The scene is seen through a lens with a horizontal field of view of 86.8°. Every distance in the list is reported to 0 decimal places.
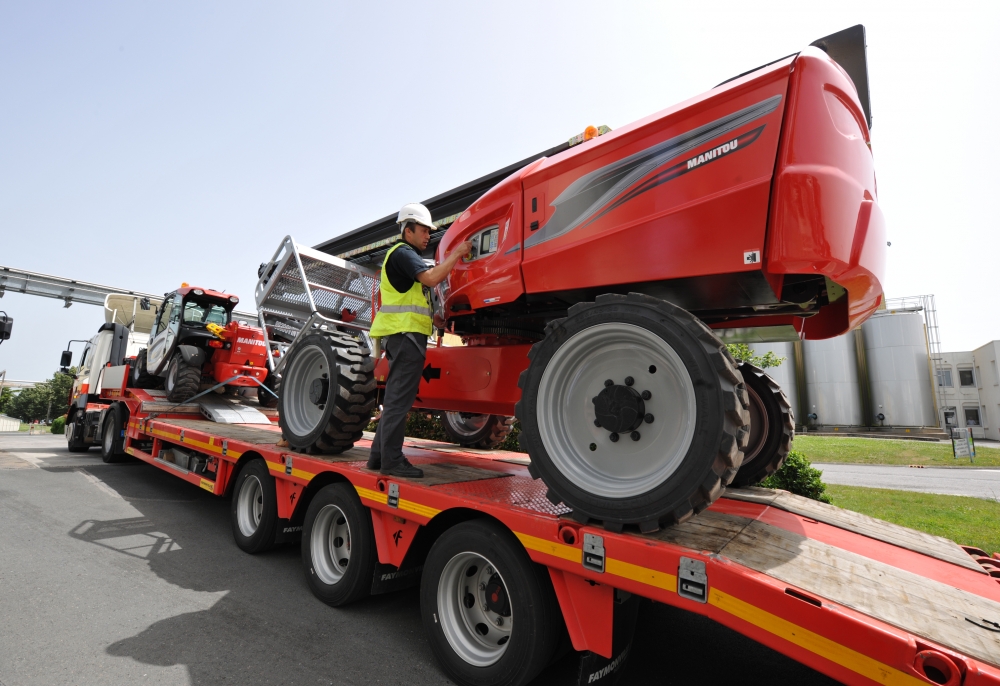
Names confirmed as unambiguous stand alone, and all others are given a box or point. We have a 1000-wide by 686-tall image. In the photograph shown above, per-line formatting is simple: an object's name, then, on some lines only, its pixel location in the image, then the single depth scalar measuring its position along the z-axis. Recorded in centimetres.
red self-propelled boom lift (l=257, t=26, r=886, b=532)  231
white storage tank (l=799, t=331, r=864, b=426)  3197
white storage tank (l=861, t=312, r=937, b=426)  3052
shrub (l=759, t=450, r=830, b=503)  620
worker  373
